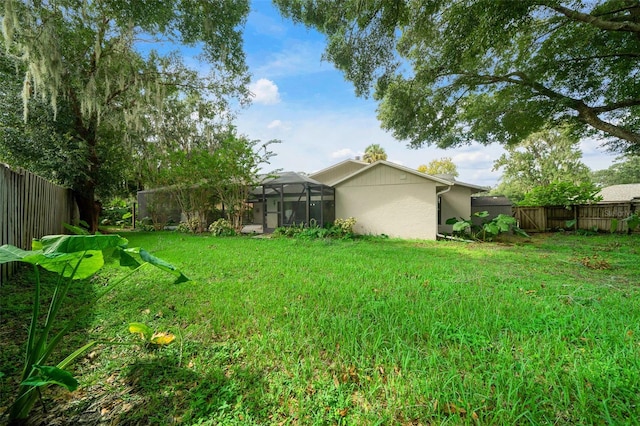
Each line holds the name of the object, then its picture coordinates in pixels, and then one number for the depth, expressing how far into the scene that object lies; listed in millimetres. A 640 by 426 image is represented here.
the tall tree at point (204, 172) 10133
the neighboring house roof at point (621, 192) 19156
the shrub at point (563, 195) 11242
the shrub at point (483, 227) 8375
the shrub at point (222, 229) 10457
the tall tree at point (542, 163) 22984
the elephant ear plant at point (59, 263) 1174
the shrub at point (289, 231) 9867
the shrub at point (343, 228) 9519
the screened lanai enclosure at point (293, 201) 10375
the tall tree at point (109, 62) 5359
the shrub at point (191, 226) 11445
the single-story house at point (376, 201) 9625
